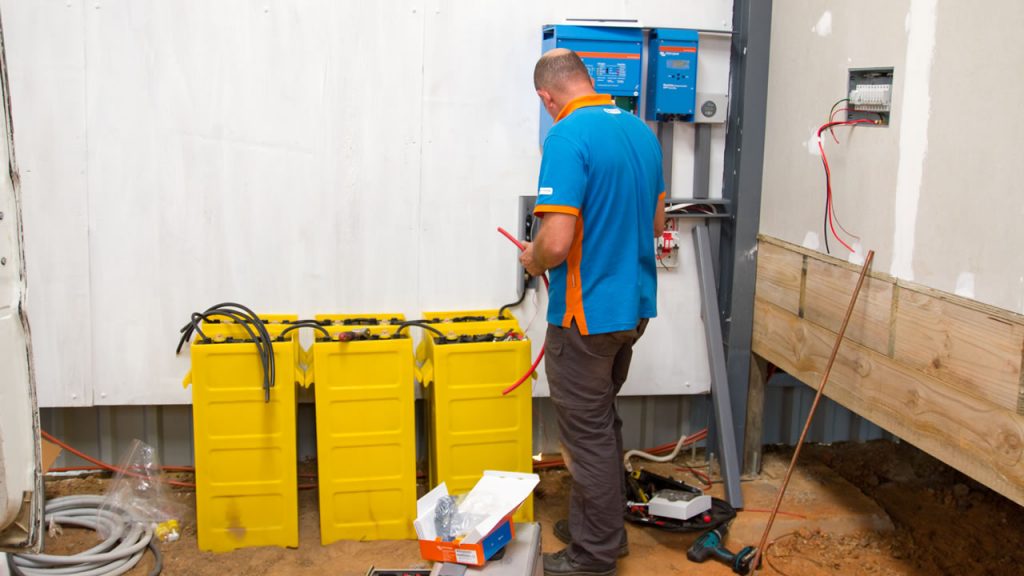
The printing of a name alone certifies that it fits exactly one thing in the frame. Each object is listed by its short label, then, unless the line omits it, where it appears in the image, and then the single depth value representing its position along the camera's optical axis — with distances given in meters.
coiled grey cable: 3.04
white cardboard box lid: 2.48
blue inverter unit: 3.54
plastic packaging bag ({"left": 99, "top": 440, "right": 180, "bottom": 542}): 3.43
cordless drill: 3.17
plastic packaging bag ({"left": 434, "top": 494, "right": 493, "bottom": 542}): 2.54
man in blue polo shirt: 2.75
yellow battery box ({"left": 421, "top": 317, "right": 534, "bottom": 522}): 3.31
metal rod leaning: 2.84
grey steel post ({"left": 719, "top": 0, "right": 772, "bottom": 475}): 3.64
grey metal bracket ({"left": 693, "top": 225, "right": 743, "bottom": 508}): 3.72
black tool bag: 3.40
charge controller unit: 3.63
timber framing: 2.26
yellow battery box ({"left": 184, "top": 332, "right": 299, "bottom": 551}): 3.18
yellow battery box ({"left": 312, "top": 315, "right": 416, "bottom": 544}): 3.26
